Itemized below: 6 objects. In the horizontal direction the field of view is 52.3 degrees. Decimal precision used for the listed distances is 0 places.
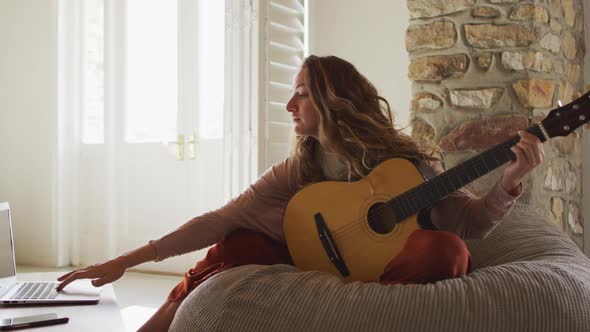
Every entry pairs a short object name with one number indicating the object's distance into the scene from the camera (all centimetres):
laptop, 153
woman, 160
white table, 132
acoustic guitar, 157
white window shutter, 279
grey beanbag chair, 121
